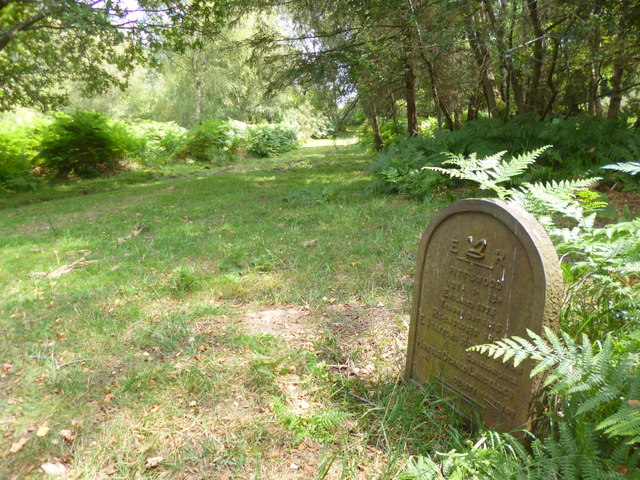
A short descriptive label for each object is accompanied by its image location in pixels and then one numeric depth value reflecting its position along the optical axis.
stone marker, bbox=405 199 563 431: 1.80
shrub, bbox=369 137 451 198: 6.94
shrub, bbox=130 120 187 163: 15.31
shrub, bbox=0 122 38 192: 10.87
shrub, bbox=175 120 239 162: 16.09
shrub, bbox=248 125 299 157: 18.15
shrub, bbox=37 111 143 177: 11.86
